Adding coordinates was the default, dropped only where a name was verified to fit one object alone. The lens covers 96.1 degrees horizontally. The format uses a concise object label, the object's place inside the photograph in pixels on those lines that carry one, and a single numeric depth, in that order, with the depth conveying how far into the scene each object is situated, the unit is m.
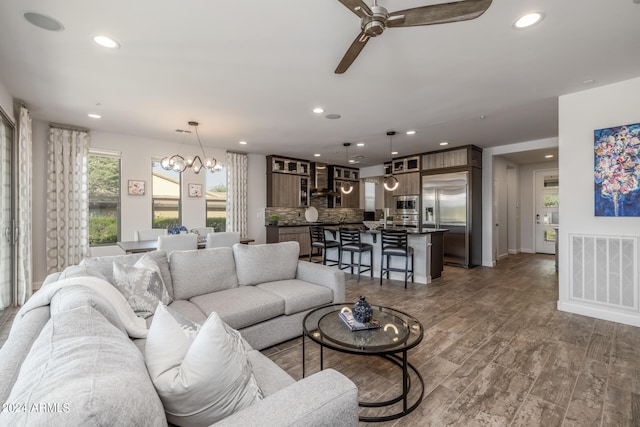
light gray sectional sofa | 0.60
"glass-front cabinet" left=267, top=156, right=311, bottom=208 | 7.44
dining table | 3.85
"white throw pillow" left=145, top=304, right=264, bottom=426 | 0.93
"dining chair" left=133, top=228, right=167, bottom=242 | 4.67
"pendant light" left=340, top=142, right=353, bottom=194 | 6.99
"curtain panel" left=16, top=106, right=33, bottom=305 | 3.85
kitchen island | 5.00
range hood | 8.15
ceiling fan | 1.63
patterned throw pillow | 2.12
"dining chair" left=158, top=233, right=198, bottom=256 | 3.78
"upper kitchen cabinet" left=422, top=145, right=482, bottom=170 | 6.30
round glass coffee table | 1.75
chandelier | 4.38
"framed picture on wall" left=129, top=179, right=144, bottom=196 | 5.52
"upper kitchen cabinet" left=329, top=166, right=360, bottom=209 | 8.95
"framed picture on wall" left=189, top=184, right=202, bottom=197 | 6.28
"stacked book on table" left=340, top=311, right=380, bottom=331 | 1.99
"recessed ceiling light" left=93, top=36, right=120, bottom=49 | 2.40
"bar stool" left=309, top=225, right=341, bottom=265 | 5.55
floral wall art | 3.17
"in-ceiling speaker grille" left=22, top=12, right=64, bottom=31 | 2.13
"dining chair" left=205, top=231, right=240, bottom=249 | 4.17
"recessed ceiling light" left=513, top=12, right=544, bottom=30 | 2.12
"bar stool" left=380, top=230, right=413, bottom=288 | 4.70
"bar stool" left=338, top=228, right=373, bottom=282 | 5.17
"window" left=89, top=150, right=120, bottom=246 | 5.24
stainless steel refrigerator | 6.36
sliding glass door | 3.56
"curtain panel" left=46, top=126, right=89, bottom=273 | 4.71
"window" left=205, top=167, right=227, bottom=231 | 6.65
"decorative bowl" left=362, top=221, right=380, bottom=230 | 6.57
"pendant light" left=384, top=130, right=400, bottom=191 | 5.92
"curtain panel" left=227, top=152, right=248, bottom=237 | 6.82
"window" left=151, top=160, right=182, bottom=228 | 5.86
